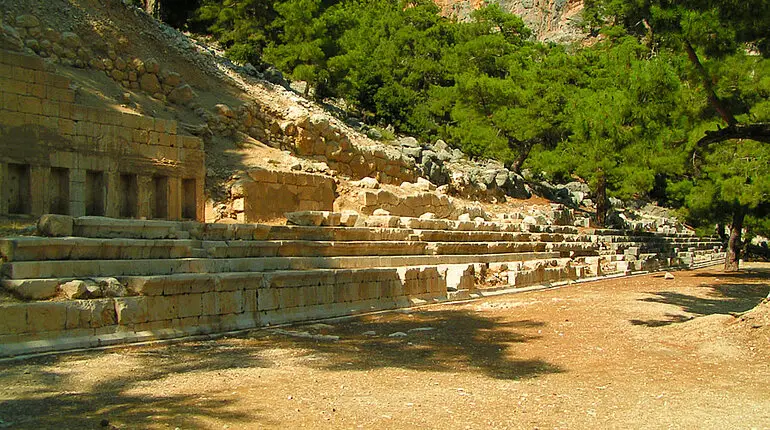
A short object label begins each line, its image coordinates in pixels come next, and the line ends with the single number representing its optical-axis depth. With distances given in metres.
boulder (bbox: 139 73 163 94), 18.45
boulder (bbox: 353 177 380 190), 20.17
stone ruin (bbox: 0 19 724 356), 7.77
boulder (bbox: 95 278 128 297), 7.78
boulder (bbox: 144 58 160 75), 18.61
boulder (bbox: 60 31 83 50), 16.98
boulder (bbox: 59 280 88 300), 7.47
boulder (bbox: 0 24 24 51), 13.45
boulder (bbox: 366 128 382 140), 28.92
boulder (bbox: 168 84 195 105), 19.25
